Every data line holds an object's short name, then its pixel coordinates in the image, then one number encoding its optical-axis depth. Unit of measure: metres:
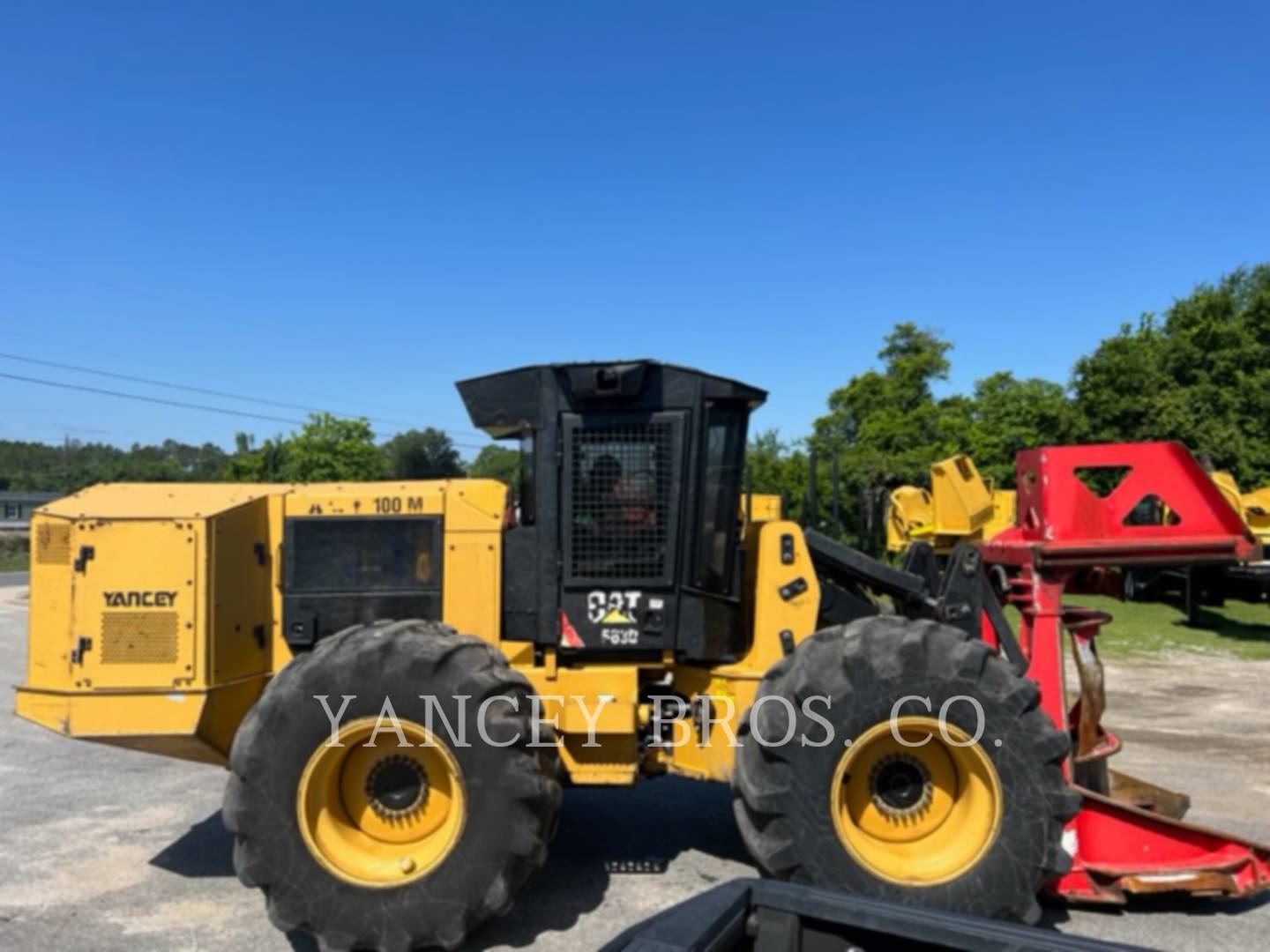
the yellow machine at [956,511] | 15.94
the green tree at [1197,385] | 22.36
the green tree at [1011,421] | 26.25
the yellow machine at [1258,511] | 15.31
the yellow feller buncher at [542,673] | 4.18
